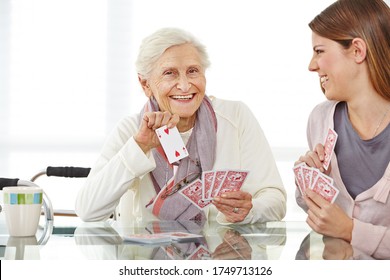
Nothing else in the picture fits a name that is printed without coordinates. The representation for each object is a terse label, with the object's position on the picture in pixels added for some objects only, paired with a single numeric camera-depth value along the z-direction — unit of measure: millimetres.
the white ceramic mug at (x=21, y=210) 2125
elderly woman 2709
